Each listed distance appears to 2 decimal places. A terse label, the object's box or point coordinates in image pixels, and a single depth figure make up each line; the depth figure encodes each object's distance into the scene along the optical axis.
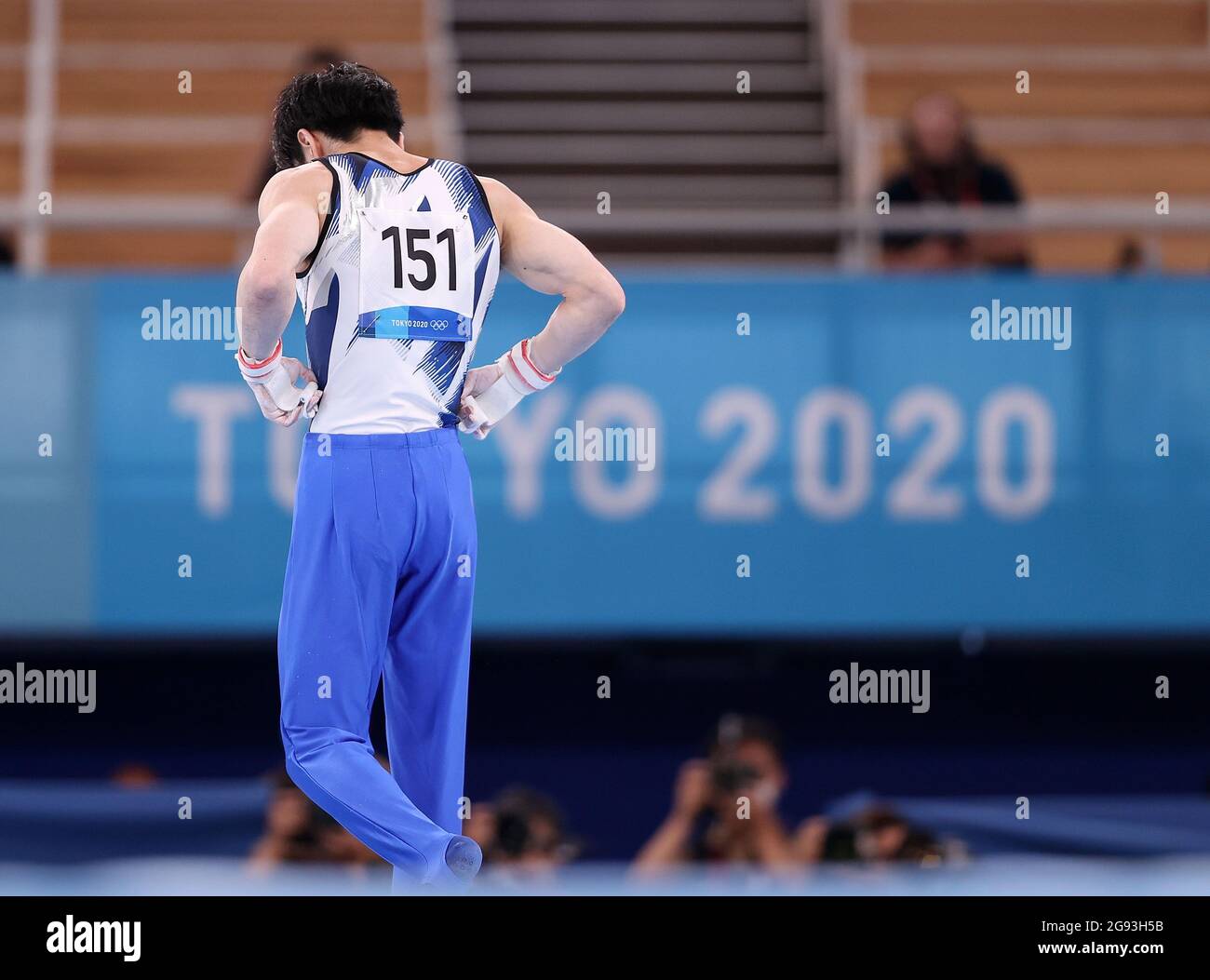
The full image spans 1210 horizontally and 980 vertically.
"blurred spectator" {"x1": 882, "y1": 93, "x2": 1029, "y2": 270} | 12.48
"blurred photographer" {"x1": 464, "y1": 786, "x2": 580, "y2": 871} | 11.24
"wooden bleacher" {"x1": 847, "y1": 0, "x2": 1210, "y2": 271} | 14.12
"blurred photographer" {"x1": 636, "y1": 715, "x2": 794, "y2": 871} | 11.47
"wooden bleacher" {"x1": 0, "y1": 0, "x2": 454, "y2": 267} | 13.61
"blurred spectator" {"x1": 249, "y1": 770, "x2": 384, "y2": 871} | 11.27
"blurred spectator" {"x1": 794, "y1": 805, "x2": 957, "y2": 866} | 11.24
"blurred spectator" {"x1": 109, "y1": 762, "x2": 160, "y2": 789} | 12.16
